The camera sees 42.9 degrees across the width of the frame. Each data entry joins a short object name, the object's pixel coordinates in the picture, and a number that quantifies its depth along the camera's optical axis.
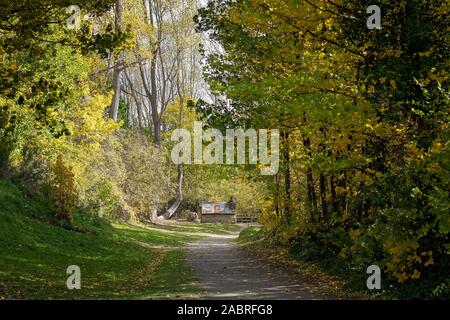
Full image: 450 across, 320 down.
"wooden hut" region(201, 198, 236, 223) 57.50
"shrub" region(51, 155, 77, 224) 22.66
